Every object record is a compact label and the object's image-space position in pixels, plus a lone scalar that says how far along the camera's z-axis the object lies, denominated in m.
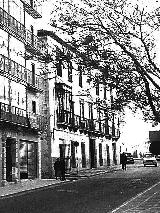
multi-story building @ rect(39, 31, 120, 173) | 38.38
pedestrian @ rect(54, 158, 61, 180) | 31.49
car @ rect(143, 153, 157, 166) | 56.03
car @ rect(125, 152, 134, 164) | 66.70
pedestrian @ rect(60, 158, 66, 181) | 30.43
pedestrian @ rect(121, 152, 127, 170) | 45.20
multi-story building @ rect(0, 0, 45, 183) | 28.45
